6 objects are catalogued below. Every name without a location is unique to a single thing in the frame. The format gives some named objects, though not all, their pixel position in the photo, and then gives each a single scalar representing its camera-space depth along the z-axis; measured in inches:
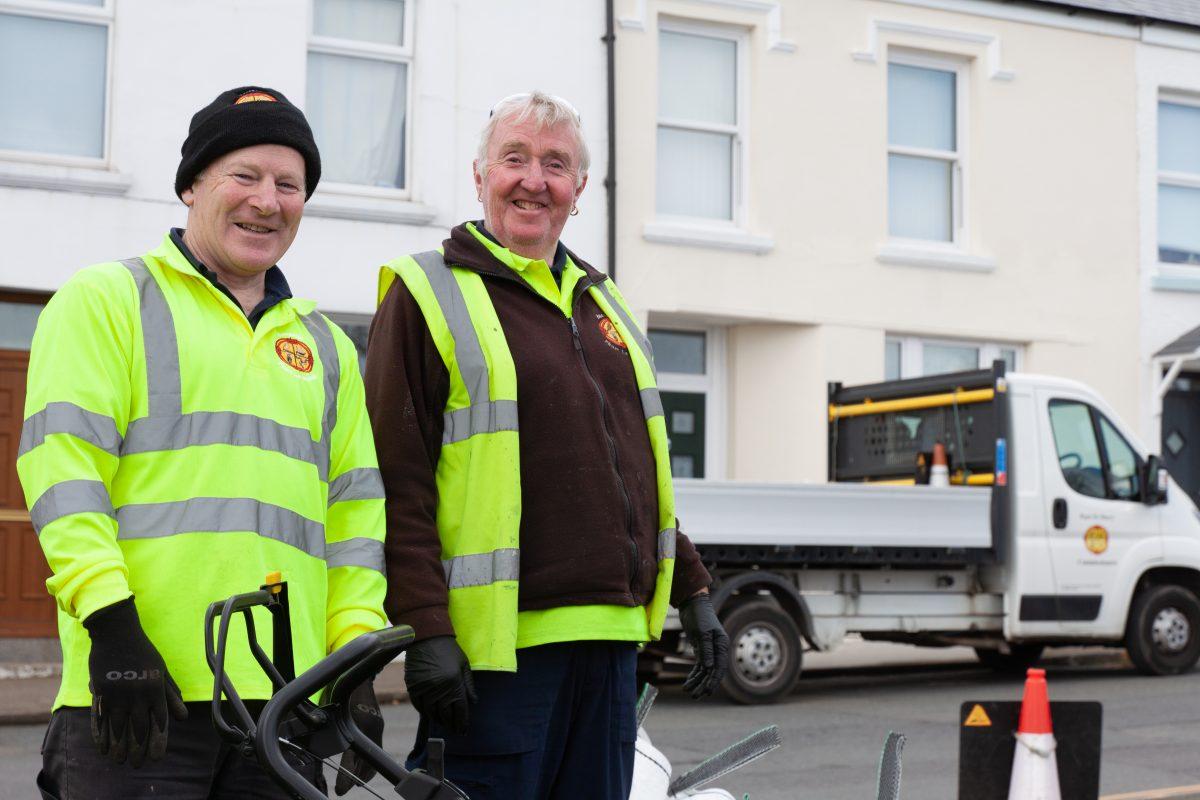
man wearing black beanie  101.3
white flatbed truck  412.2
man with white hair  127.3
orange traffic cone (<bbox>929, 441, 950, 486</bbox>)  457.1
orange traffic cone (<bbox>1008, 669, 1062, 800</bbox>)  233.1
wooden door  478.6
